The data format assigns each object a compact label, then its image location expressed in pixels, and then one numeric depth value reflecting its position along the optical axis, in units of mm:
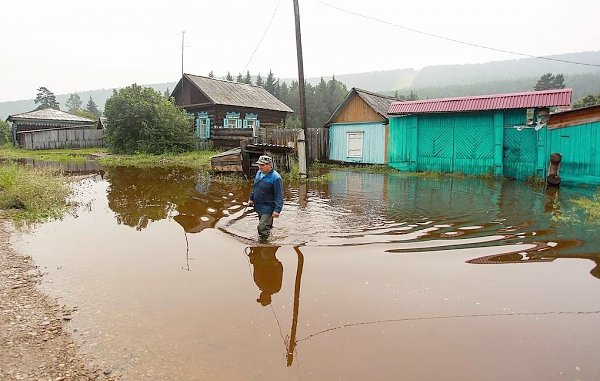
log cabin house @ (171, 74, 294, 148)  27812
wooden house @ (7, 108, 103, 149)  34750
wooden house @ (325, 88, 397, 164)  21055
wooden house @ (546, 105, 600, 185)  13344
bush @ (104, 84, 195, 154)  26641
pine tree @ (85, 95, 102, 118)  89694
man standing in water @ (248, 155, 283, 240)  6980
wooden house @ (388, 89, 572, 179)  15695
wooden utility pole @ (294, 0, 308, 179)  15633
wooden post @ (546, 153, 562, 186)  13906
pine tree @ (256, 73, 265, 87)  83250
